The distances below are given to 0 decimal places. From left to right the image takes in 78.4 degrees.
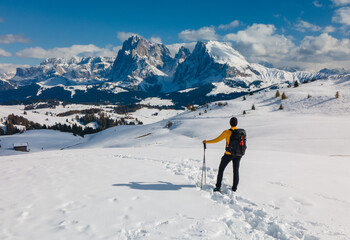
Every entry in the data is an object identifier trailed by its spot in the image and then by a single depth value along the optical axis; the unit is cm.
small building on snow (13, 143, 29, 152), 9506
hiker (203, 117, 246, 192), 951
